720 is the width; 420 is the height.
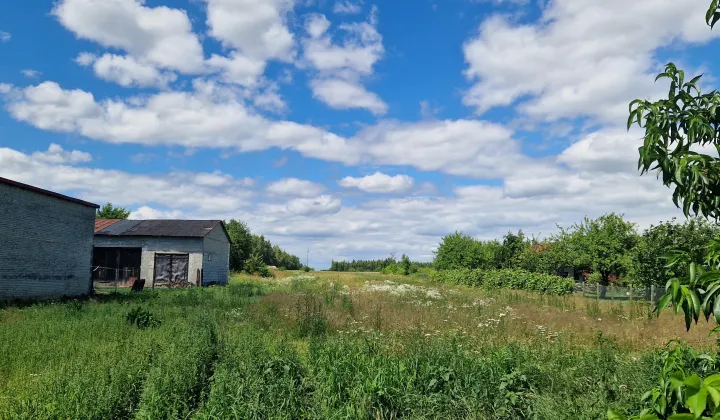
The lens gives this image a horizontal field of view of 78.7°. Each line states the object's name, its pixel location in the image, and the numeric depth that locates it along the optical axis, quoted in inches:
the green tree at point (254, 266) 2220.7
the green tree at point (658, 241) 1100.5
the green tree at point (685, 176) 80.6
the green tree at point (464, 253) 2165.4
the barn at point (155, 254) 1354.6
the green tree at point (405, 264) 2896.4
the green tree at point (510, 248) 2054.6
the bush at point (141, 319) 495.7
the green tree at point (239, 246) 2252.8
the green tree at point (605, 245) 1589.6
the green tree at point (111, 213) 2559.1
